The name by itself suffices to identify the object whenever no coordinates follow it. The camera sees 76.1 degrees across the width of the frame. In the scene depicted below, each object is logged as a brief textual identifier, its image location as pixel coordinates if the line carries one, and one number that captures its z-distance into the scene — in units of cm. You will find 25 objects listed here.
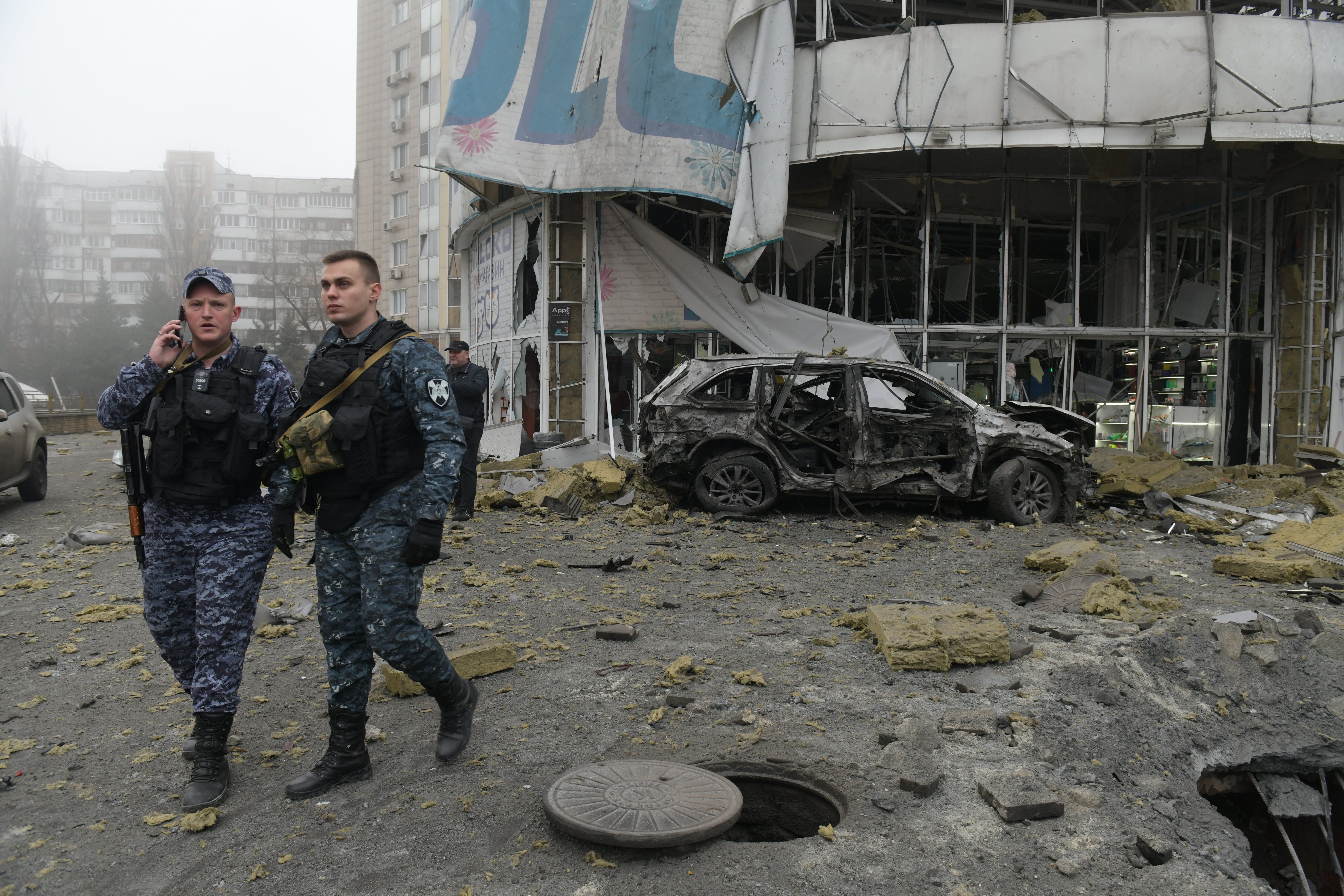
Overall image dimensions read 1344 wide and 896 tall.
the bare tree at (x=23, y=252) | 4894
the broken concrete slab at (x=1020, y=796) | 295
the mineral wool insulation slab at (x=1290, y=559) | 656
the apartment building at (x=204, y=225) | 7250
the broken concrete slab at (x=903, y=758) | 328
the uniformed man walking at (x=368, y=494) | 305
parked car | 939
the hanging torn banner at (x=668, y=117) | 1259
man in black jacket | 837
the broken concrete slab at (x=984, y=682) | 410
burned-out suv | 881
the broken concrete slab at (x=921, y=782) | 310
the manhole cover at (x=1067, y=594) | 558
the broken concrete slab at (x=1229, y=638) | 452
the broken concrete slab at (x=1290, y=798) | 383
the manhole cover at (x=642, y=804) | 270
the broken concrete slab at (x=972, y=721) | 364
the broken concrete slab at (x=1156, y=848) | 278
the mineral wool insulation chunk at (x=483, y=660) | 420
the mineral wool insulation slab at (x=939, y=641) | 435
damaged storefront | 1263
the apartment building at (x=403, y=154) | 4059
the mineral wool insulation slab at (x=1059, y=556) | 655
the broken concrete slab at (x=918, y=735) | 347
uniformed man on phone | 312
